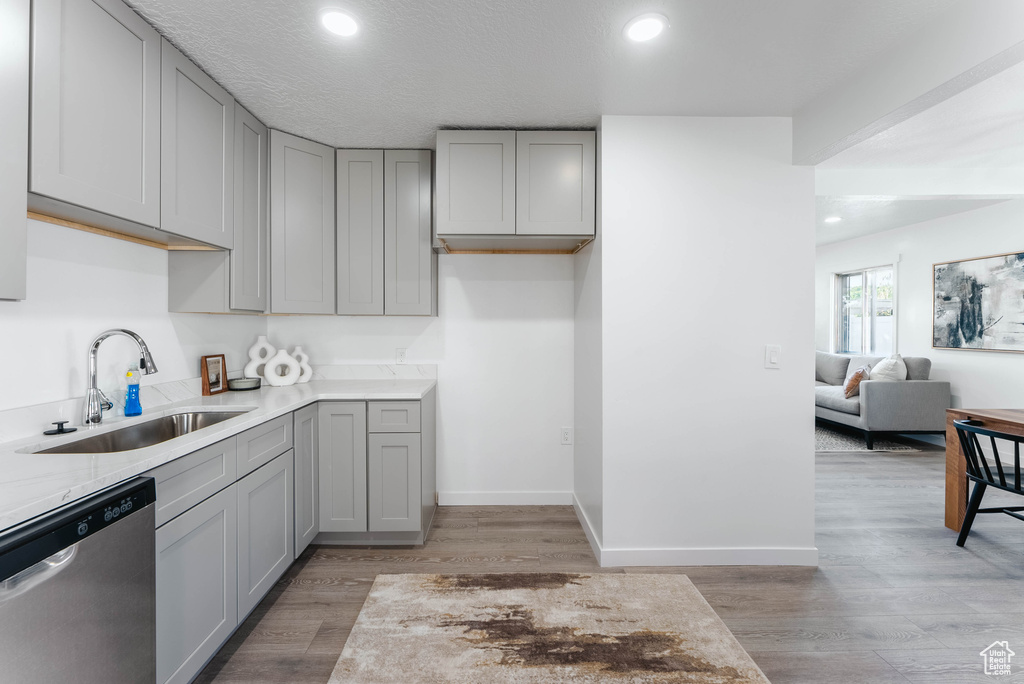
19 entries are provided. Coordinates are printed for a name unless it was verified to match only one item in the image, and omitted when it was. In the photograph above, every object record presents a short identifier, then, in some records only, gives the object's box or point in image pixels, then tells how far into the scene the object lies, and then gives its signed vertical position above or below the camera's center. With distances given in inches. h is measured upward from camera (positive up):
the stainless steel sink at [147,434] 63.3 -14.3
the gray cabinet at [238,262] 89.1 +15.8
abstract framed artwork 169.9 +15.1
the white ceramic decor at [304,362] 118.8 -5.1
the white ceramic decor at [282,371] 113.1 -7.1
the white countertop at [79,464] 39.7 -13.0
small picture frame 98.3 -7.2
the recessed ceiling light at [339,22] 64.1 +45.6
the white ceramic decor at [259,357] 113.1 -3.7
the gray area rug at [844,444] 184.9 -42.3
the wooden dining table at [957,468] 104.4 -29.7
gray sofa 184.9 -25.8
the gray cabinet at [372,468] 100.3 -27.5
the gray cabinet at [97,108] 50.9 +29.1
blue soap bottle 74.4 -9.1
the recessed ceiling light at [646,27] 65.7 +46.1
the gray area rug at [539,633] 64.0 -45.7
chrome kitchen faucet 67.2 -5.5
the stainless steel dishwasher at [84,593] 36.2 -22.5
